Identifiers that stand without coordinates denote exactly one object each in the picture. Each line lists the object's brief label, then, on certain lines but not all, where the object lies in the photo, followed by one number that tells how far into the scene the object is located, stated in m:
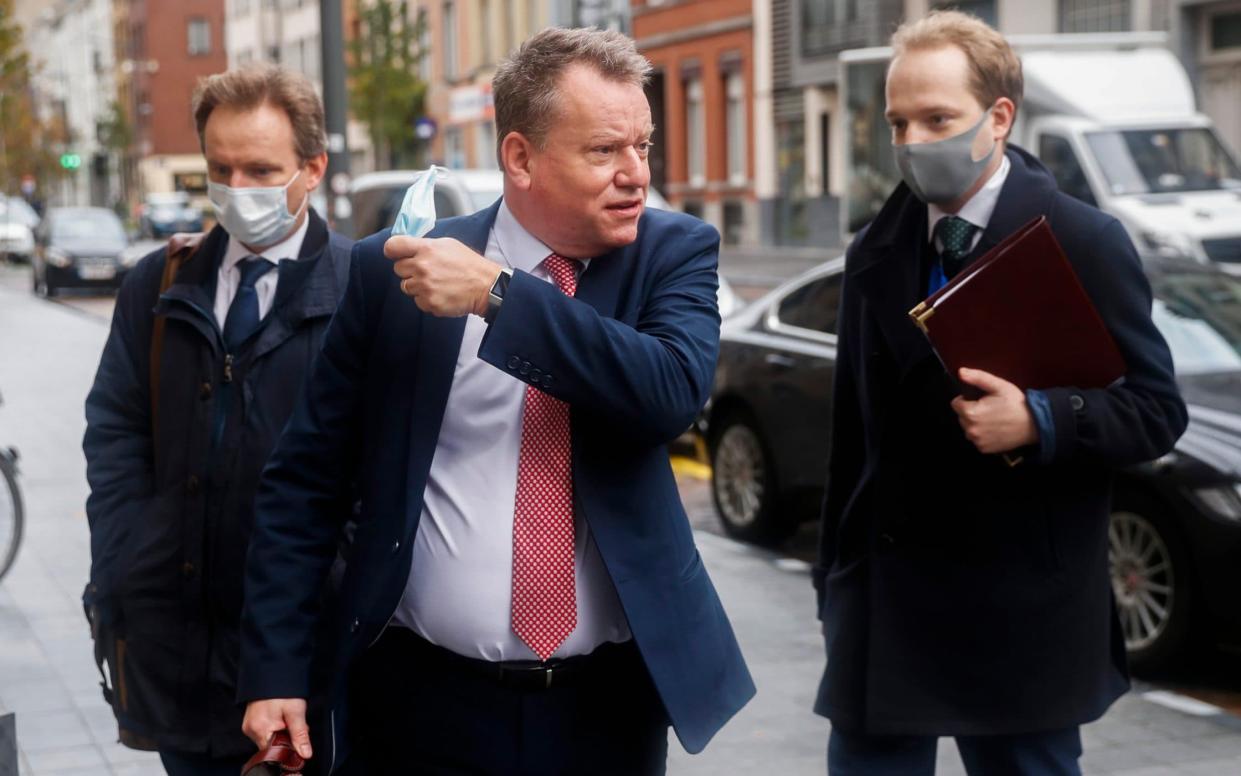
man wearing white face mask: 3.32
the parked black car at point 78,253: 32.03
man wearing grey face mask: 3.36
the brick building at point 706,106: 40.75
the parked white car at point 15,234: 49.34
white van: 16.12
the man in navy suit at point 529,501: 2.55
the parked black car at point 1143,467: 6.20
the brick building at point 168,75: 82.69
